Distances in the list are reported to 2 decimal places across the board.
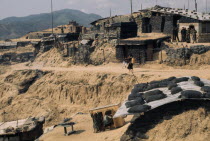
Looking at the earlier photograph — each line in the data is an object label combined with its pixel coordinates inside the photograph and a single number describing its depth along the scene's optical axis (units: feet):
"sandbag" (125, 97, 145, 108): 41.73
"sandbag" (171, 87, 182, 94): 41.81
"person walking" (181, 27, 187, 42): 103.76
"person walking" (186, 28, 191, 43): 99.54
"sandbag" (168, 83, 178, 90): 44.73
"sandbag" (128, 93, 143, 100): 45.91
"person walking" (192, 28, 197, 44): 98.32
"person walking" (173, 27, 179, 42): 108.47
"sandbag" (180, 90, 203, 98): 38.04
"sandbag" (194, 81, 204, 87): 43.92
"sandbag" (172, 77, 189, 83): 48.19
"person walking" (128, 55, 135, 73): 75.00
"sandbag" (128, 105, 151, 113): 38.78
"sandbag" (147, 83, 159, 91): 48.93
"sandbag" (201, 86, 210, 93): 39.79
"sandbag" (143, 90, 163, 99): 43.42
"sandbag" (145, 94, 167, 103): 41.56
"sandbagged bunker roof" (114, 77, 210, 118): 38.64
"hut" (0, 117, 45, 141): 57.52
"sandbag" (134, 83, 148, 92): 49.99
